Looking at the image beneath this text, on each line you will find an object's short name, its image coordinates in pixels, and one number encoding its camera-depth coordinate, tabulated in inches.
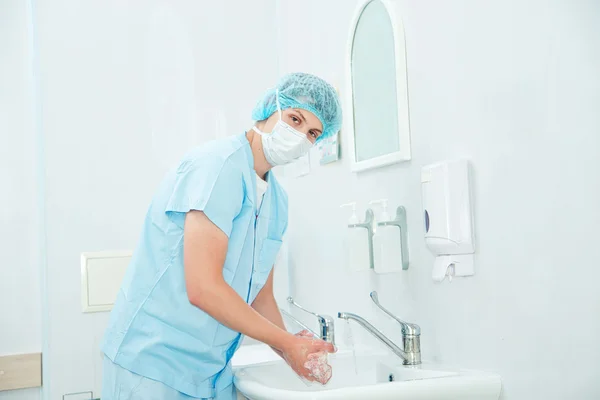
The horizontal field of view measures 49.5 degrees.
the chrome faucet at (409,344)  60.3
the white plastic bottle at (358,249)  70.3
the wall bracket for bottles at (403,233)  66.2
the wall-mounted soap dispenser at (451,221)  55.4
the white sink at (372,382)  49.0
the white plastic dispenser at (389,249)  65.8
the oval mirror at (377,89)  66.8
